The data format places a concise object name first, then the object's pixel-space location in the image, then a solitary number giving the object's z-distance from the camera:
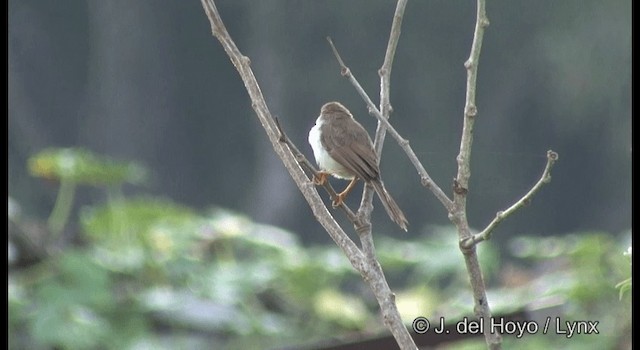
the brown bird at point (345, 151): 6.32
